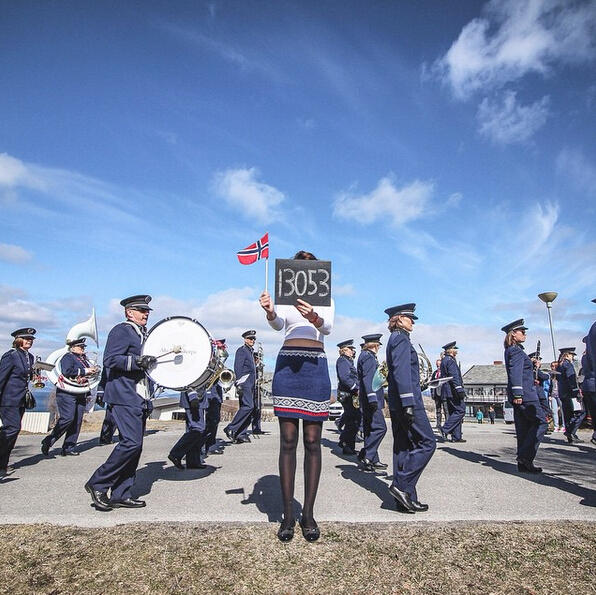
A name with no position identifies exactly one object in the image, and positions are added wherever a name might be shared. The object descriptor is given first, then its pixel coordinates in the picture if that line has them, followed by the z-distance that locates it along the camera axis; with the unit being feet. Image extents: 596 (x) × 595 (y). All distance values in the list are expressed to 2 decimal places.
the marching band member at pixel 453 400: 37.01
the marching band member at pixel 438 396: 42.17
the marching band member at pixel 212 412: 26.45
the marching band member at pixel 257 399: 37.55
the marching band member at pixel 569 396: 37.55
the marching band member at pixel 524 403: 22.99
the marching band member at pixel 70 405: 29.43
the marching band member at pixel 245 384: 33.14
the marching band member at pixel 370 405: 24.54
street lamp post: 53.78
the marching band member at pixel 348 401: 30.19
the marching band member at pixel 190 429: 22.49
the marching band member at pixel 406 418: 15.89
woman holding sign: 12.68
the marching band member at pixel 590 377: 17.25
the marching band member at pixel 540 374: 33.88
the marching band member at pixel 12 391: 22.38
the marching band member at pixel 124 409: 15.78
